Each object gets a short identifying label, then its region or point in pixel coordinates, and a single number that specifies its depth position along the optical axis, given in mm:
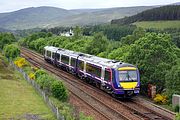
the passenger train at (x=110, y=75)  33125
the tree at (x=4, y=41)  105412
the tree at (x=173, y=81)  32125
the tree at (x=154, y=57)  36719
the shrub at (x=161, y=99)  33969
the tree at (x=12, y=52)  70188
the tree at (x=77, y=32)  107050
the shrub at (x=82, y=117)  23934
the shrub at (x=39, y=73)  42091
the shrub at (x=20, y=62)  58666
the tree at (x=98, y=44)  65438
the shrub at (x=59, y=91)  33312
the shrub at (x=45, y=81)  35697
